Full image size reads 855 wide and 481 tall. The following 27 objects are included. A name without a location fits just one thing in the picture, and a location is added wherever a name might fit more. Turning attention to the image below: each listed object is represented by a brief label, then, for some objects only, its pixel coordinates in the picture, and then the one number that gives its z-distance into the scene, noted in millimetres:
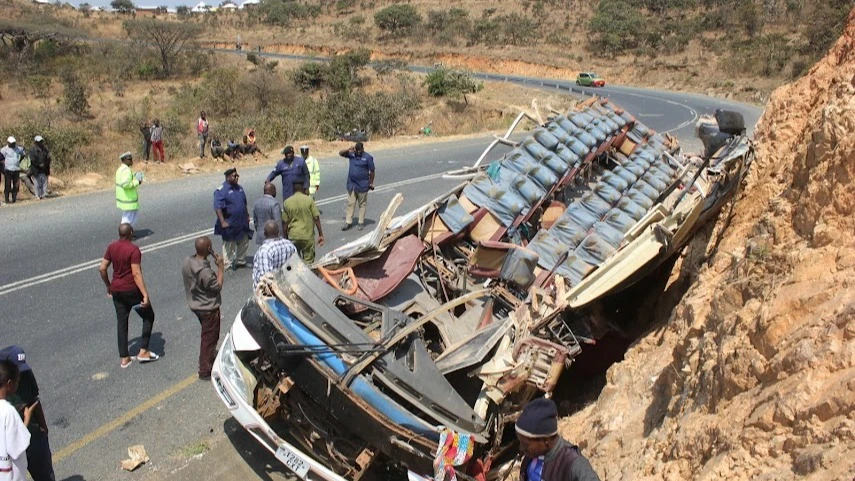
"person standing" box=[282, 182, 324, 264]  9078
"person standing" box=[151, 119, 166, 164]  18578
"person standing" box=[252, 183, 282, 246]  9188
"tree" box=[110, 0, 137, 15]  93194
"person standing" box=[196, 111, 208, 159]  19875
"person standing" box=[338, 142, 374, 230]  12070
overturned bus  5035
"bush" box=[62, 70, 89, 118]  33031
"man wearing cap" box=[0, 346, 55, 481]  4672
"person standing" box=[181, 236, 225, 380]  6779
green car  47781
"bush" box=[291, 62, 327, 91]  40750
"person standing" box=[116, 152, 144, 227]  10695
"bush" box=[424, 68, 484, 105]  36250
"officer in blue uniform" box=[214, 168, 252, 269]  9688
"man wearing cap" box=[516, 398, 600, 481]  3146
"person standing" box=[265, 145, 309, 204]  10906
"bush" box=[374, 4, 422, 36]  74688
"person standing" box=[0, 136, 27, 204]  13156
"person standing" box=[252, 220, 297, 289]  6805
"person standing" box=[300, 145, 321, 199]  11875
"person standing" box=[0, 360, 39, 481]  4055
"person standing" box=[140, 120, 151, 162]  18938
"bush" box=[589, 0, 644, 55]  62969
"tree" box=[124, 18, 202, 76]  45812
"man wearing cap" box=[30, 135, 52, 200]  13398
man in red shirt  7008
